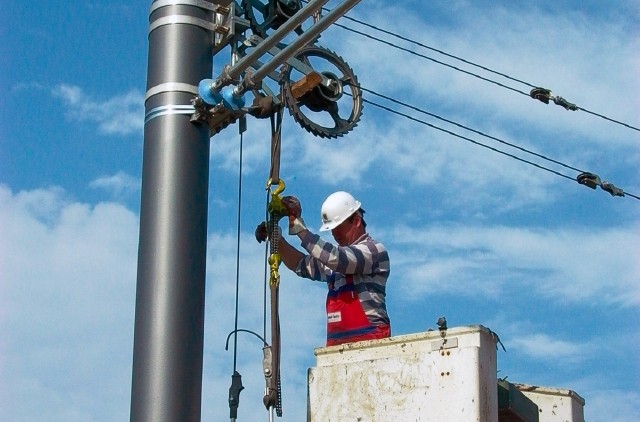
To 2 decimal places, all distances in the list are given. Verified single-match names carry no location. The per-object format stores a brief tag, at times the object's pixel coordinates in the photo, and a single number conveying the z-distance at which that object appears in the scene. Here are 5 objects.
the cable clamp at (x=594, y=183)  11.45
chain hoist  7.69
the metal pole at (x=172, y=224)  7.63
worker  8.82
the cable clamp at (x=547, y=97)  11.65
